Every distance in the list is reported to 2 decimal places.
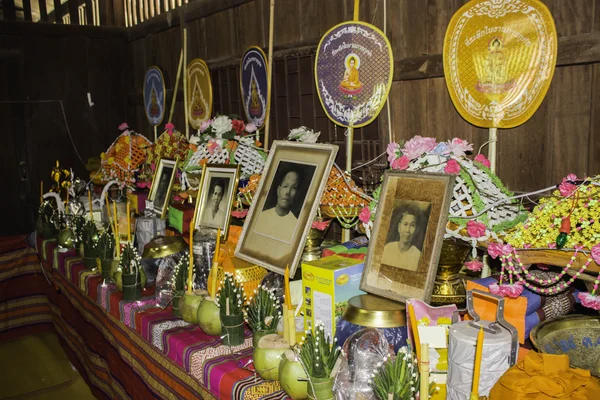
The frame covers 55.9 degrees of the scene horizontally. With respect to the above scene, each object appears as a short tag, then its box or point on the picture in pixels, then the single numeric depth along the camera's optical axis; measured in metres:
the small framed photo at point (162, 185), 3.13
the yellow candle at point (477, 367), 0.96
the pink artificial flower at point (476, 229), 1.54
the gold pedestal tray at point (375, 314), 1.49
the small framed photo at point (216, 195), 2.52
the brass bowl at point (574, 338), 1.37
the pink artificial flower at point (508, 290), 1.45
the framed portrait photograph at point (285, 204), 2.00
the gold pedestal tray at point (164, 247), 2.43
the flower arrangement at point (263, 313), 1.66
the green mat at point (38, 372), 3.40
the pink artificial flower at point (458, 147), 1.67
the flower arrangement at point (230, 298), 1.80
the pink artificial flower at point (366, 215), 1.83
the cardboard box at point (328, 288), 1.64
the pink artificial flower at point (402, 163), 1.74
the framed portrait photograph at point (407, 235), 1.57
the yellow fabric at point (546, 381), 1.00
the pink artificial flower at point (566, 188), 1.40
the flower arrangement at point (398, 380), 1.14
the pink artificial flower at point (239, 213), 2.46
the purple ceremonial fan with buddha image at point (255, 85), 3.34
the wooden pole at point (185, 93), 4.17
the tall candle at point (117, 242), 2.60
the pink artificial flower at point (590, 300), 1.33
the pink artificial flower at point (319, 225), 2.14
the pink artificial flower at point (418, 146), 1.72
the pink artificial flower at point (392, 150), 1.80
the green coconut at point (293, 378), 1.40
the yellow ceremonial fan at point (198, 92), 3.94
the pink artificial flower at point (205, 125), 2.98
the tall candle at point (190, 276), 1.97
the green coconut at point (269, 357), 1.53
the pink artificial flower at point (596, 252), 1.25
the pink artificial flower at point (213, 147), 2.81
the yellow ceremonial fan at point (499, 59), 1.86
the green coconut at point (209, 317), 1.86
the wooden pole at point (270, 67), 3.12
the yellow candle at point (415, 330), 1.08
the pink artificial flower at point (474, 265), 1.73
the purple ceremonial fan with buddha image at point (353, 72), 2.46
